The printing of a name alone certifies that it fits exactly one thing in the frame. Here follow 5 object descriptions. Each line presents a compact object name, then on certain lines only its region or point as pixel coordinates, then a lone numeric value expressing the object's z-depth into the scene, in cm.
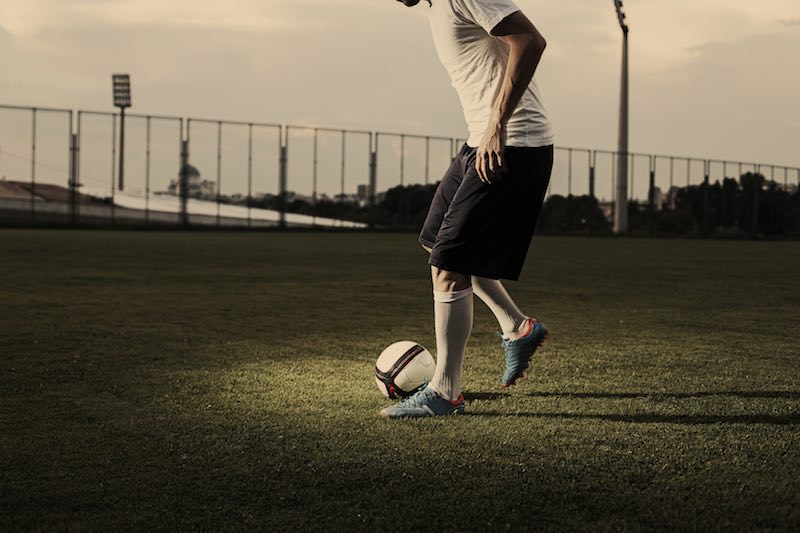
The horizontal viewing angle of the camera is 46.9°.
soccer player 328
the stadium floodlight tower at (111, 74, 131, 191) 5381
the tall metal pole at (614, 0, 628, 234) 3198
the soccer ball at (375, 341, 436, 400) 374
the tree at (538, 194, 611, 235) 3844
